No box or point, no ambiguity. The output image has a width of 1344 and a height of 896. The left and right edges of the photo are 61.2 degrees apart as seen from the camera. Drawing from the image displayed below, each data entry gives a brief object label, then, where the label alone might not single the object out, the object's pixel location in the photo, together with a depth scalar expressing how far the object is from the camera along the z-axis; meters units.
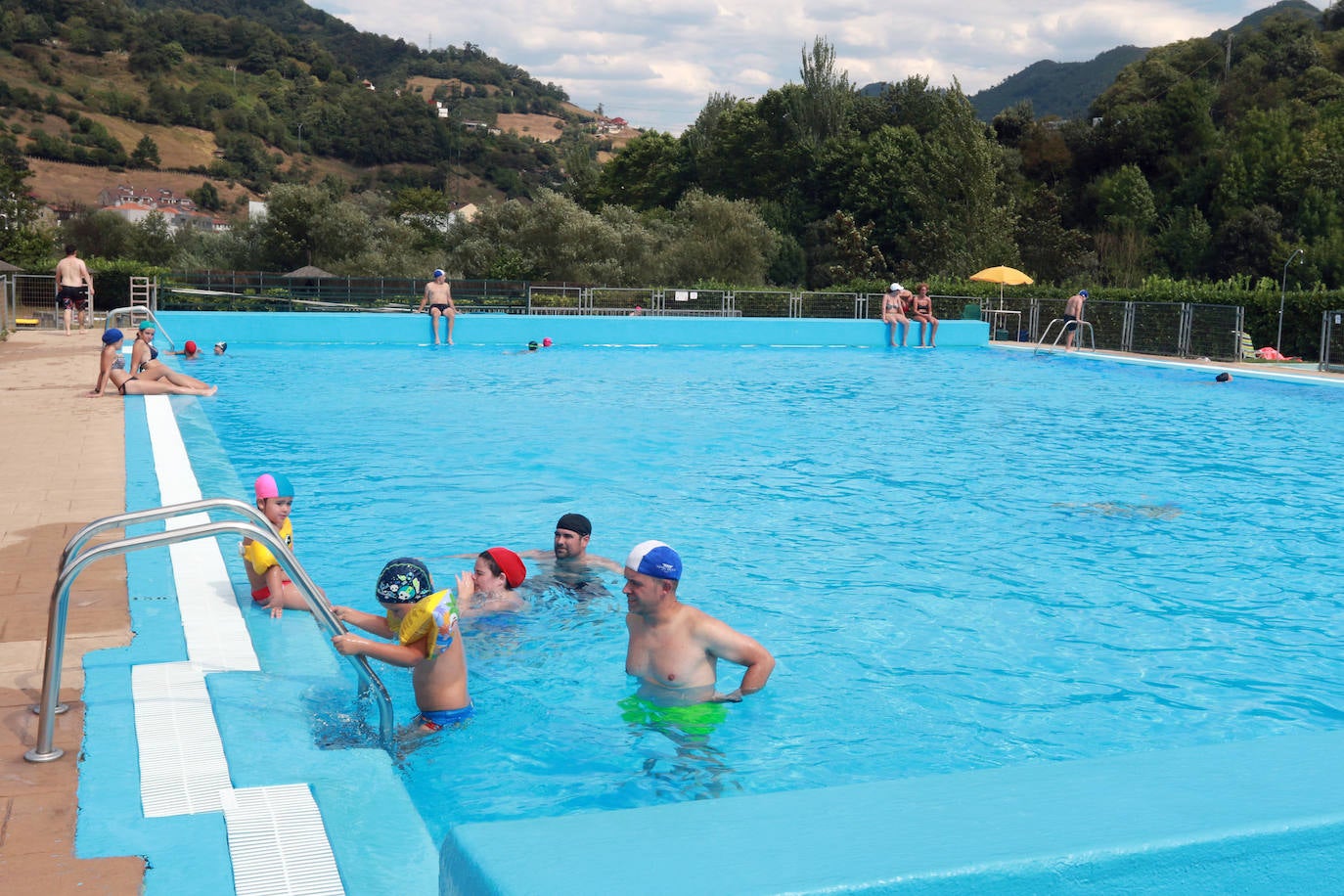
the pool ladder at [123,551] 3.50
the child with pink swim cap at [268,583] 5.67
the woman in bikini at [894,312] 27.34
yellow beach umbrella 31.88
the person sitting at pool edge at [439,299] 24.02
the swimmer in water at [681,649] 4.90
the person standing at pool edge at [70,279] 21.98
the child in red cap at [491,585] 6.35
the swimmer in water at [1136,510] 9.52
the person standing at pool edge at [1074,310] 25.23
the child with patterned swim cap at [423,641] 4.46
